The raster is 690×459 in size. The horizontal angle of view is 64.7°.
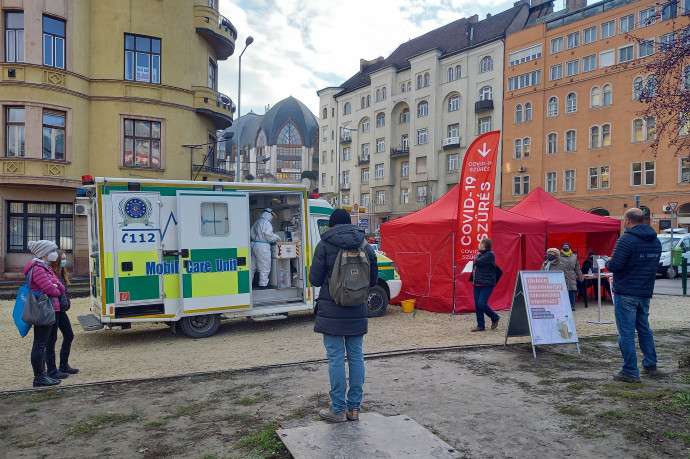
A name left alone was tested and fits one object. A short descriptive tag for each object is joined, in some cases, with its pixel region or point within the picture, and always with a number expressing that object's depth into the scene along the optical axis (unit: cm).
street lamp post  3169
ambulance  909
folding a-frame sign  814
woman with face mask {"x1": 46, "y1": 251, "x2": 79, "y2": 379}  702
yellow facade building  2181
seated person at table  1468
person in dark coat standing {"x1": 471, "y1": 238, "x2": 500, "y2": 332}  1015
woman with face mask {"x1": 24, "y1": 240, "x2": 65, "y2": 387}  662
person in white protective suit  1107
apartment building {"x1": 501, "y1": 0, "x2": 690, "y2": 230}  3756
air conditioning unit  945
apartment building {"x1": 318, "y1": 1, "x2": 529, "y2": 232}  4956
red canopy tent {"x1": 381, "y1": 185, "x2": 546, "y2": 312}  1284
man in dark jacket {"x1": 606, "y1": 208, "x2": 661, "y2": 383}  645
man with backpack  484
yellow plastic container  1315
